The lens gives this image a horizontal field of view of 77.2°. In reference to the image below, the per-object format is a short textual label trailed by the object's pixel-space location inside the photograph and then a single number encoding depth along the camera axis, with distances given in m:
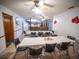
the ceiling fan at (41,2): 1.84
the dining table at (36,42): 1.72
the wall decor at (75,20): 2.63
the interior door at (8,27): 3.54
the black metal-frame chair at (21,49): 1.80
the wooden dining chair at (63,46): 1.79
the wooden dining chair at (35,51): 1.52
